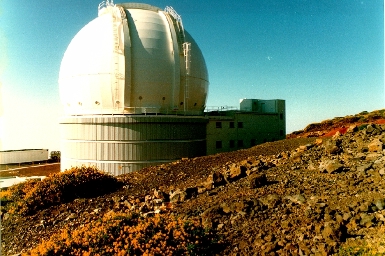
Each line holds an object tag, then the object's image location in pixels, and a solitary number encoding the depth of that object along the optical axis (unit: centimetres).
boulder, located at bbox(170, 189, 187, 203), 923
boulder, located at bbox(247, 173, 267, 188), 916
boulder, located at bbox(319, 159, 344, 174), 931
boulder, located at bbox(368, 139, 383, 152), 1083
